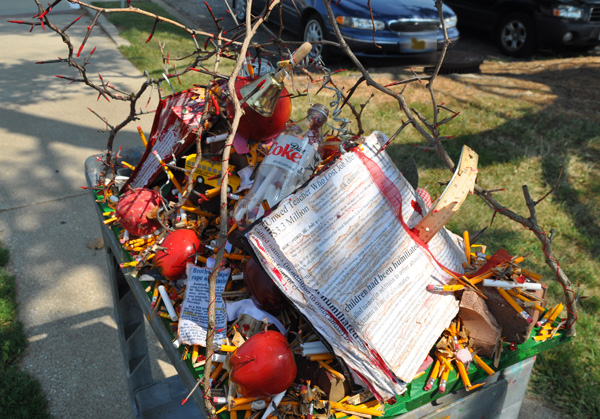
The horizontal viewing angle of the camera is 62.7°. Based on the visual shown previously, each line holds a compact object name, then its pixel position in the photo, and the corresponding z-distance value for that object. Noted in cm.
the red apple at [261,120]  153
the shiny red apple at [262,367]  103
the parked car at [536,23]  628
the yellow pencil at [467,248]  143
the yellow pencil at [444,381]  114
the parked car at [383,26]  607
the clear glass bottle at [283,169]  138
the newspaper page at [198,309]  121
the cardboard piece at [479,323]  121
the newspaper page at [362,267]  110
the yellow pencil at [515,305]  120
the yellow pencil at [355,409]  107
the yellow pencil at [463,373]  117
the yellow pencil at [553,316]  131
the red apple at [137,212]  151
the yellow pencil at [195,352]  118
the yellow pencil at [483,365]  119
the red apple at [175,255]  137
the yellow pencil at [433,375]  114
